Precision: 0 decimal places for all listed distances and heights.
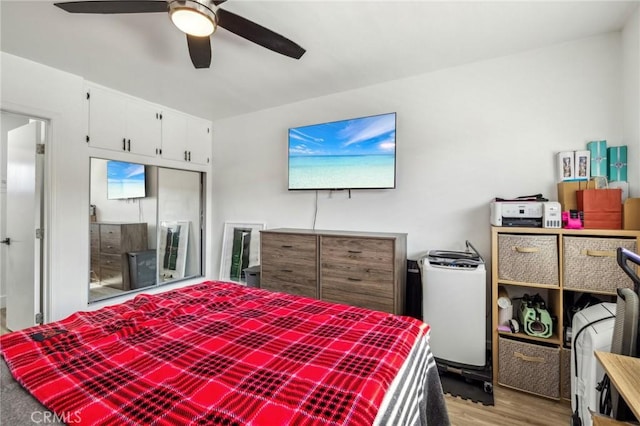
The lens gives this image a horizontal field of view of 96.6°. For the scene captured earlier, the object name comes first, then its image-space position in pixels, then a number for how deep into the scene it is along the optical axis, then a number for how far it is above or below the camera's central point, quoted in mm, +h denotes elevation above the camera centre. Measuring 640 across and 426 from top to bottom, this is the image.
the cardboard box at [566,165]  2143 +375
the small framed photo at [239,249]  3719 -468
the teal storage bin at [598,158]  2051 +412
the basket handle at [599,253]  1778 -243
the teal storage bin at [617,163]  1977 +359
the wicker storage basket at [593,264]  1770 -321
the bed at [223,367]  757 -515
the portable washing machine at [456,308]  2076 -702
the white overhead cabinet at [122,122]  2912 +1021
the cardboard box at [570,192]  2027 +162
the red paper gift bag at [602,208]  1839 +43
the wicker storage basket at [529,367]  1904 -1053
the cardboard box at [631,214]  1769 +3
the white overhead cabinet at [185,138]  3586 +1032
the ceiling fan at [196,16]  1438 +1090
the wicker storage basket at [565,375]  1882 -1059
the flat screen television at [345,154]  2727 +624
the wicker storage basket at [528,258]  1938 -306
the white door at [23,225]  2662 -100
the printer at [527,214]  1938 +4
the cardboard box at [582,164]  2094 +373
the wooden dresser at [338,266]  2367 -472
